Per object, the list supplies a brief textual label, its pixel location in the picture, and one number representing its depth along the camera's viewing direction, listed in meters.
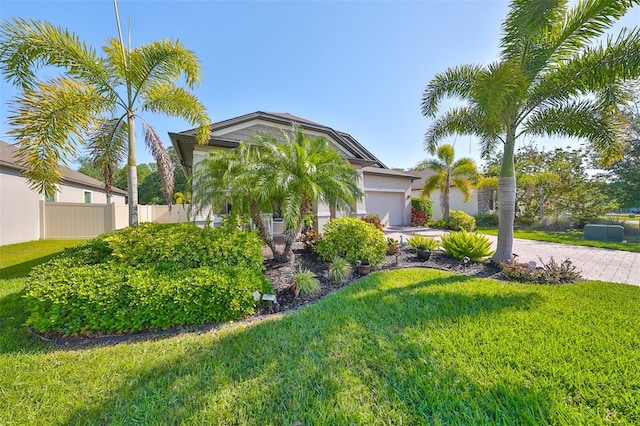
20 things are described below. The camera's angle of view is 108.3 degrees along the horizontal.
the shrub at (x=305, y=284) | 4.88
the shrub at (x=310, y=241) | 7.64
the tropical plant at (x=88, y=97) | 5.15
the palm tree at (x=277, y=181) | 5.50
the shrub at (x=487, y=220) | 17.71
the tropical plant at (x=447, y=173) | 15.48
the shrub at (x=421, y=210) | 17.41
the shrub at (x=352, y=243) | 6.47
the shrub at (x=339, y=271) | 5.63
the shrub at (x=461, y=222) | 15.32
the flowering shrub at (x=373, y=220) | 12.29
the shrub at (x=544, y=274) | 5.28
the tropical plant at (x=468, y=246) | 6.70
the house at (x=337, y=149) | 8.98
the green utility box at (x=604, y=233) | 10.80
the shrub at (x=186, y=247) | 4.59
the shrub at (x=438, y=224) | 16.36
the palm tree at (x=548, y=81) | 5.01
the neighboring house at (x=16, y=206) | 9.55
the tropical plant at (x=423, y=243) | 7.36
